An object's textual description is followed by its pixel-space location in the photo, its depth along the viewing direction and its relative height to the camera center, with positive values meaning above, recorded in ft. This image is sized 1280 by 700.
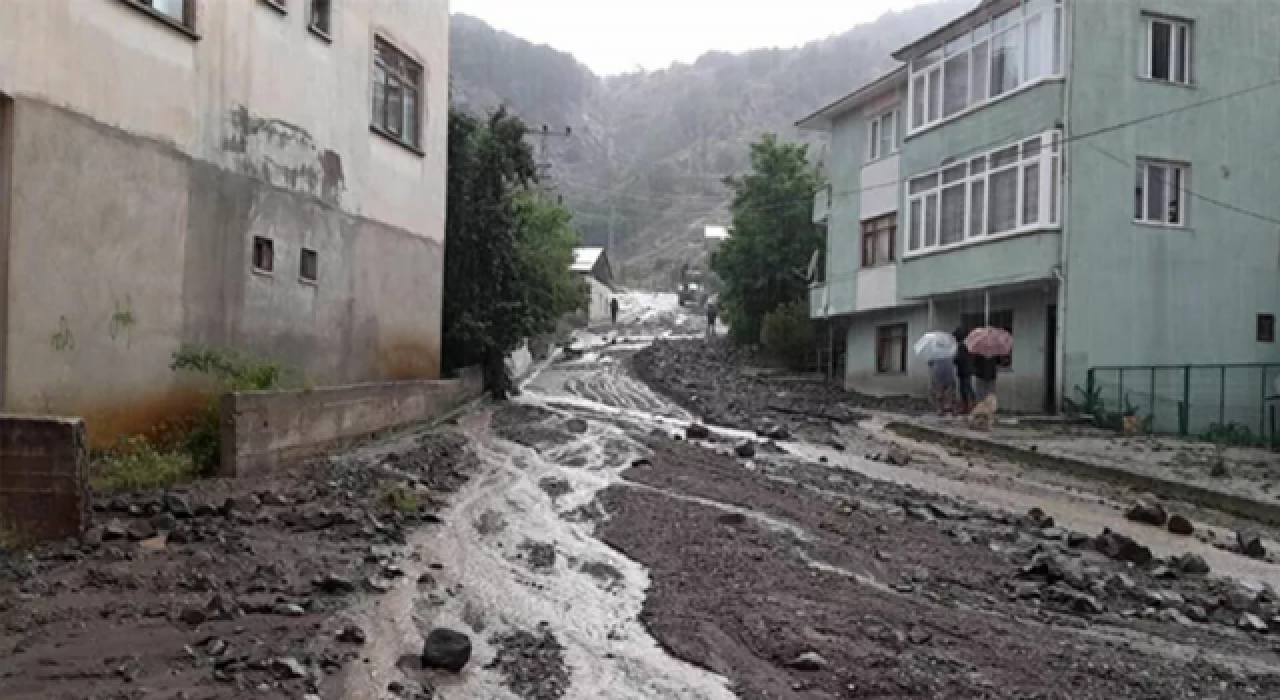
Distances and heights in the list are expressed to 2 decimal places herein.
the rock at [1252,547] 34.68 -5.42
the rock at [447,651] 18.85 -5.13
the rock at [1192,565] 30.55 -5.29
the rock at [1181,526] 38.60 -5.34
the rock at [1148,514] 40.09 -5.15
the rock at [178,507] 28.86 -4.33
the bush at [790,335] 126.11 +2.99
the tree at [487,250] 79.82 +7.43
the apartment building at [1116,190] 74.08 +12.60
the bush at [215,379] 37.60 -1.37
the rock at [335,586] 23.07 -4.97
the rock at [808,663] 19.35 -5.26
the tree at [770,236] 133.80 +15.17
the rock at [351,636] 19.74 -5.14
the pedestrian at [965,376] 76.48 -0.61
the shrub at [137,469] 32.76 -3.88
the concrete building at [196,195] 33.24 +5.74
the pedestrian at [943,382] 77.92 -1.08
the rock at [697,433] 60.18 -4.05
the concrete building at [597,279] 239.09 +17.71
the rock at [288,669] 17.53 -5.15
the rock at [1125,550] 31.55 -5.13
